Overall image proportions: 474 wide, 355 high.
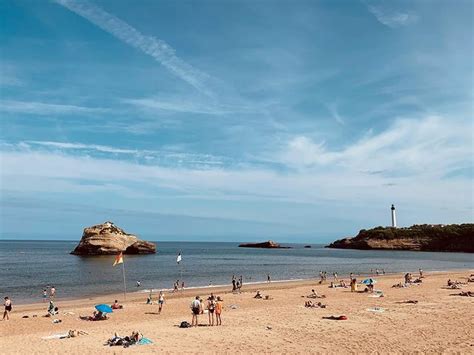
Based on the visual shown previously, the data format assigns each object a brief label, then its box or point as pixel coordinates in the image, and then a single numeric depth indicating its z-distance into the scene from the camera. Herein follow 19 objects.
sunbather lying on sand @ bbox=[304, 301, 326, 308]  29.73
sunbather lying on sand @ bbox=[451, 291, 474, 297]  34.49
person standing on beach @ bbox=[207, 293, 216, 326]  23.73
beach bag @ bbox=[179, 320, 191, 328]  22.84
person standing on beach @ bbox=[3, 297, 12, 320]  27.45
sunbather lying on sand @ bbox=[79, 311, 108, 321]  26.57
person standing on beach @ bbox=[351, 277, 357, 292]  40.12
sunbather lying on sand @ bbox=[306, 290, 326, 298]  36.45
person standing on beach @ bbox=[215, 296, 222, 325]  23.52
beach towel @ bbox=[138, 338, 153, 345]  18.98
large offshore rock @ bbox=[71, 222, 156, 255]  104.94
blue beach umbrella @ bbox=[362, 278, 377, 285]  39.59
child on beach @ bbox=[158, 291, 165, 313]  29.20
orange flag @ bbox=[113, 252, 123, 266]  32.81
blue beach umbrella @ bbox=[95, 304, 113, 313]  25.94
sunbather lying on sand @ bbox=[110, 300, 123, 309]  30.86
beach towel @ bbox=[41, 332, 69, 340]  20.88
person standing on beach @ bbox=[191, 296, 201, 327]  23.20
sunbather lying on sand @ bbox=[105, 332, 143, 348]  18.80
